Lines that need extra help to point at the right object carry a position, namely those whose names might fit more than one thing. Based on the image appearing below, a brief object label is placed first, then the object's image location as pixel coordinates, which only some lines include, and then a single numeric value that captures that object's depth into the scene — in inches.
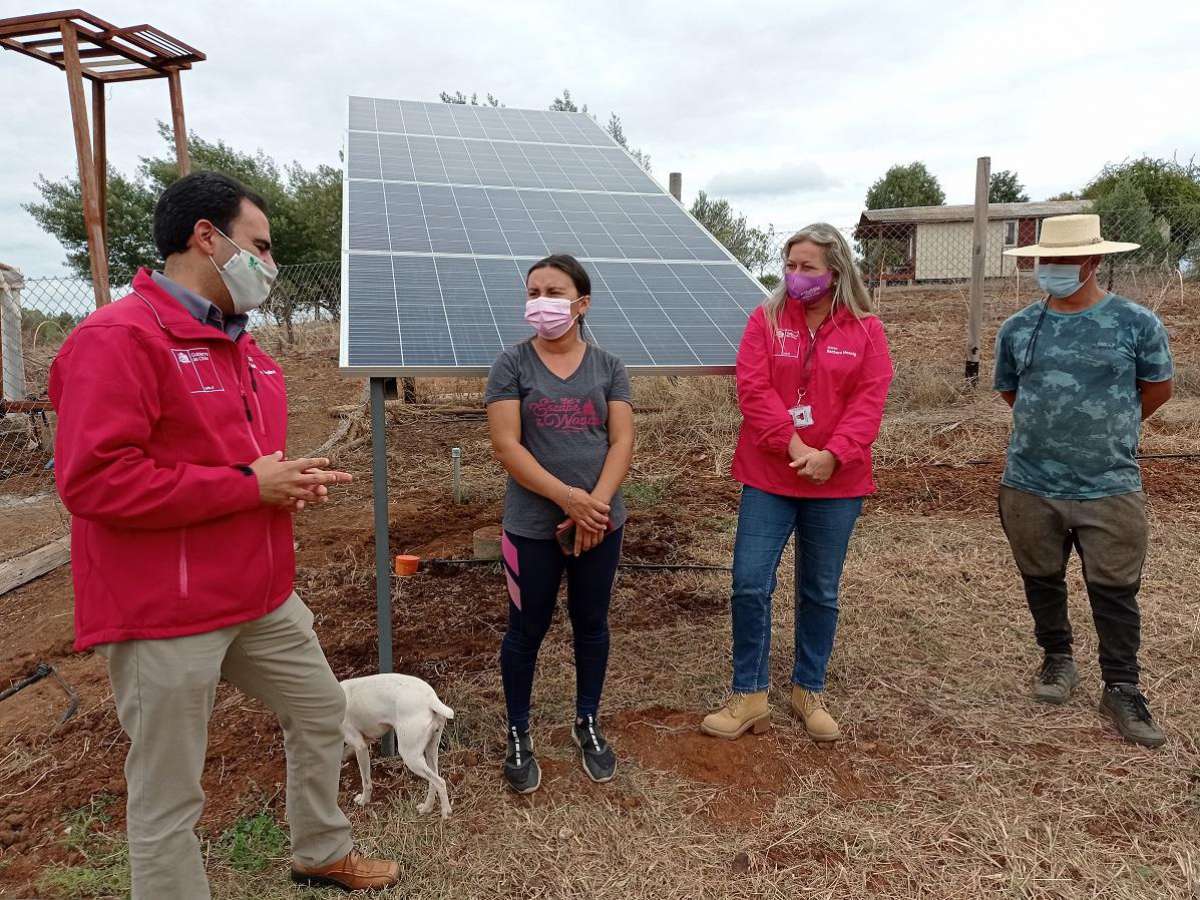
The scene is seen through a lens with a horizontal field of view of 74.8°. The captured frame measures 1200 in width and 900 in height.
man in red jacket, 71.3
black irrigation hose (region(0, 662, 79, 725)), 144.9
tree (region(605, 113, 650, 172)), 763.4
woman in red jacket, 122.1
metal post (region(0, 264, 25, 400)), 309.4
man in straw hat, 127.7
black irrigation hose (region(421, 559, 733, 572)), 211.2
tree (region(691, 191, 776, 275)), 506.3
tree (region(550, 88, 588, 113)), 918.4
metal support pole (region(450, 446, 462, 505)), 263.0
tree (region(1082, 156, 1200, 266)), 497.4
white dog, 110.8
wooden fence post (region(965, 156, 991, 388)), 330.6
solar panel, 133.1
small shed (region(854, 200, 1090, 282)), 909.8
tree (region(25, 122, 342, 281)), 837.2
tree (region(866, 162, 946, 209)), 1515.7
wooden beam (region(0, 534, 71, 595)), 201.2
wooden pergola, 203.5
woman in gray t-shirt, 110.7
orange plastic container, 200.5
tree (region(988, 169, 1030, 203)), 1504.7
